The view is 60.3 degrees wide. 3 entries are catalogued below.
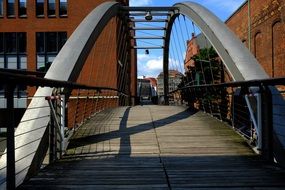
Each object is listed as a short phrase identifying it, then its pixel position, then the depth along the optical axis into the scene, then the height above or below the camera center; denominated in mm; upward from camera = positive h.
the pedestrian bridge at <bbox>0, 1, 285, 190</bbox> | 2522 -732
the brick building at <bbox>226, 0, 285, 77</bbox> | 14596 +3953
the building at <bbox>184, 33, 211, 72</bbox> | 33755 +7127
